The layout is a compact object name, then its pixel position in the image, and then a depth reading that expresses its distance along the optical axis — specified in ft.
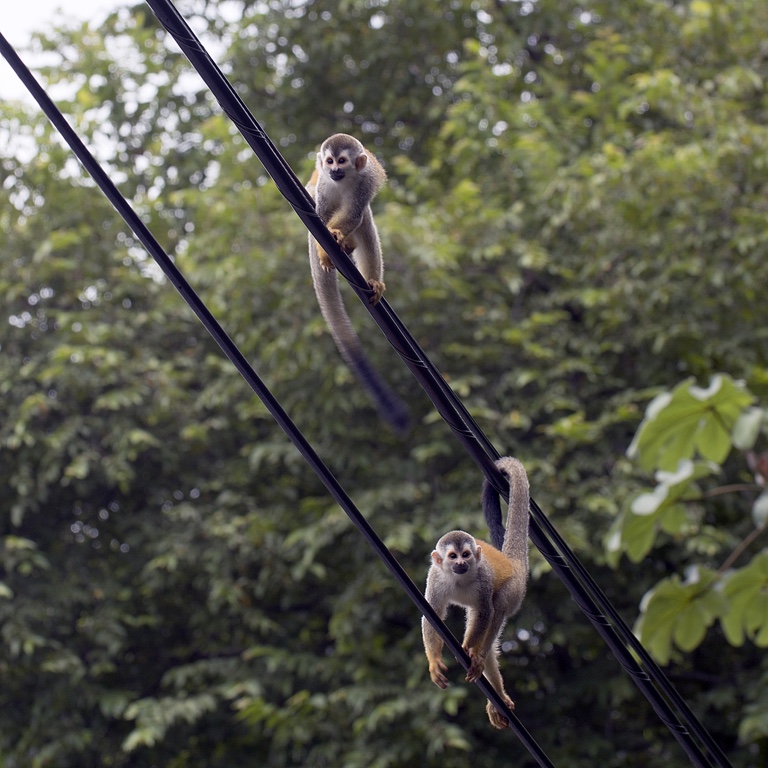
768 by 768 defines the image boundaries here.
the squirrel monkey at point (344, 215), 22.99
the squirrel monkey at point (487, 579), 22.64
